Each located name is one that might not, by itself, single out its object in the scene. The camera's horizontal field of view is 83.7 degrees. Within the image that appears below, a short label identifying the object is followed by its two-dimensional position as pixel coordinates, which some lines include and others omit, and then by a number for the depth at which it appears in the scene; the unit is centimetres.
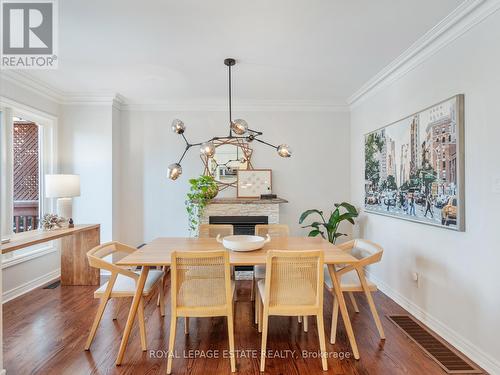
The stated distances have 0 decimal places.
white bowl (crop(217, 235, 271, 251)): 230
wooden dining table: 203
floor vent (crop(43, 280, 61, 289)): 352
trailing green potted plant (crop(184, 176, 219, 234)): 392
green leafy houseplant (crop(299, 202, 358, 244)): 383
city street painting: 221
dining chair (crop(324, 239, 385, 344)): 224
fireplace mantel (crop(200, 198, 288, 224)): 414
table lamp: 335
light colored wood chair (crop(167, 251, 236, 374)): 188
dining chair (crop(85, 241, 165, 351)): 211
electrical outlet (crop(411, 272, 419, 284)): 274
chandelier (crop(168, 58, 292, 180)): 242
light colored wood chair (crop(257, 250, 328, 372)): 192
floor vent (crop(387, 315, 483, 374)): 198
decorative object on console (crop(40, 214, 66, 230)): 328
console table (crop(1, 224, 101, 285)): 360
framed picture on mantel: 432
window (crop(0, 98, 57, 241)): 319
